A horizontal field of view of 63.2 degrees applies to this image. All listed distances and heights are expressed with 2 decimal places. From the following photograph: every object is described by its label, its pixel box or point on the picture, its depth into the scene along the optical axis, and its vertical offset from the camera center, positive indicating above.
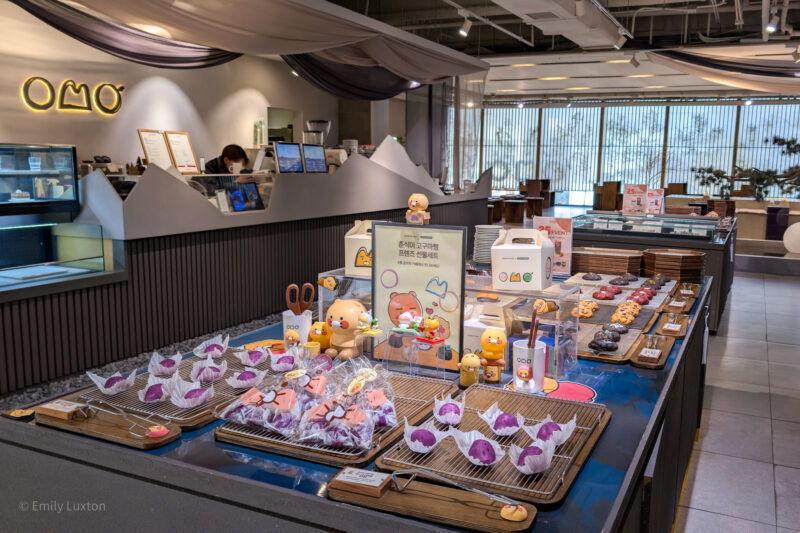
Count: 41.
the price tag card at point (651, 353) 2.45 -0.59
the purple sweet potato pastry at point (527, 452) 1.46 -0.57
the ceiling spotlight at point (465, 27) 7.82 +2.01
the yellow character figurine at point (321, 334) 2.36 -0.51
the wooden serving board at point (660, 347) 2.37 -0.60
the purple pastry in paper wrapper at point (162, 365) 2.06 -0.56
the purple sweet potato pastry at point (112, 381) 1.91 -0.56
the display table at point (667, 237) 6.42 -0.41
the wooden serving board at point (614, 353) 2.45 -0.60
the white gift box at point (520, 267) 2.47 -0.27
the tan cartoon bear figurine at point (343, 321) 2.28 -0.45
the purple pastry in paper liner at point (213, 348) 2.26 -0.55
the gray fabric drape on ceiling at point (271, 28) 3.74 +1.09
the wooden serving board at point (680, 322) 2.83 -0.58
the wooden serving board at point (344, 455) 1.55 -0.62
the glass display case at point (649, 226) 6.62 -0.30
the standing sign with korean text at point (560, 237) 3.86 -0.25
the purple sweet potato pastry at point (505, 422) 1.64 -0.57
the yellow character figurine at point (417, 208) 3.23 -0.07
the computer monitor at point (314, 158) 6.53 +0.36
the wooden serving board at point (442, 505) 1.29 -0.64
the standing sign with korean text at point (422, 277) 2.21 -0.29
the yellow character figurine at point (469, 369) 2.08 -0.56
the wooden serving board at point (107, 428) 1.61 -0.61
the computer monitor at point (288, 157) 6.14 +0.34
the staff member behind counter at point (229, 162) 6.18 +0.29
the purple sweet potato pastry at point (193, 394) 1.84 -0.57
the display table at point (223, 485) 1.38 -0.67
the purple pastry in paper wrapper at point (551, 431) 1.54 -0.56
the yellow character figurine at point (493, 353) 2.12 -0.51
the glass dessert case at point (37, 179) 4.37 +0.07
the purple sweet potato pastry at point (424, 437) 1.55 -0.58
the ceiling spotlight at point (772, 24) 6.86 +1.84
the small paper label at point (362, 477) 1.40 -0.62
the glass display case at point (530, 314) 2.20 -0.42
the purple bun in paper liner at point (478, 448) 1.48 -0.58
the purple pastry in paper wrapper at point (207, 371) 2.02 -0.56
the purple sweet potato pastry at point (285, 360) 2.12 -0.55
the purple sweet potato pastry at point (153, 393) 1.85 -0.58
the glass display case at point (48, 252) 3.98 -0.41
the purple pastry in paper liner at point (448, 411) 1.71 -0.57
